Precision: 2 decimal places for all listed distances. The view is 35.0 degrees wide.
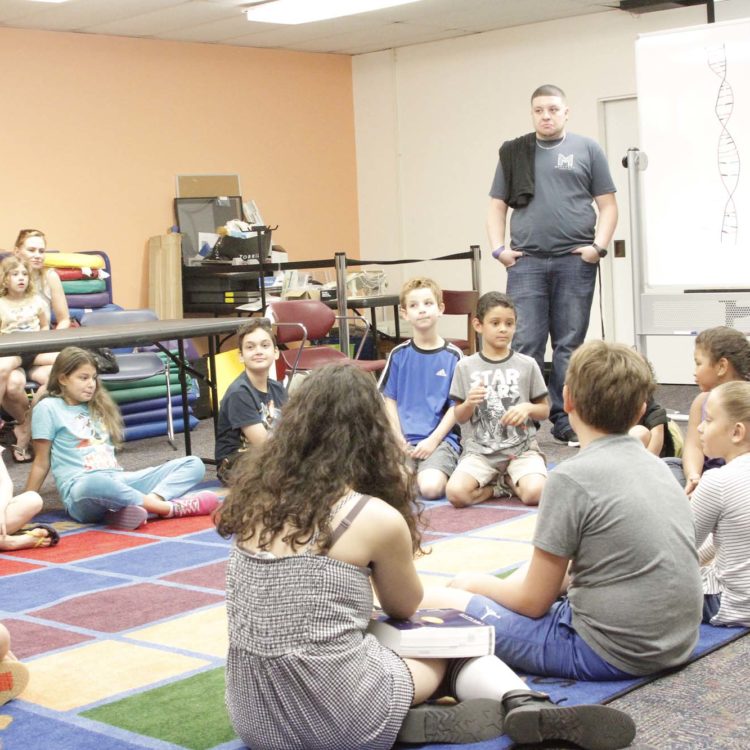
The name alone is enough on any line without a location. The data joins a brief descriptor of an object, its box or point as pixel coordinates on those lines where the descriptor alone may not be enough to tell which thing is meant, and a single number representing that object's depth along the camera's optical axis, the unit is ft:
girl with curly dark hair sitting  6.93
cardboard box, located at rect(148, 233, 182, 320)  27.37
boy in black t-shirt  16.35
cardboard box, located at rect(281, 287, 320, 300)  25.30
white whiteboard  19.11
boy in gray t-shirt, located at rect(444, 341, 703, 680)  7.92
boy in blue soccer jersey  16.57
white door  27.50
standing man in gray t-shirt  19.39
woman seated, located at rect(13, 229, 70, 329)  21.56
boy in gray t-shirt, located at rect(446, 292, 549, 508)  15.39
